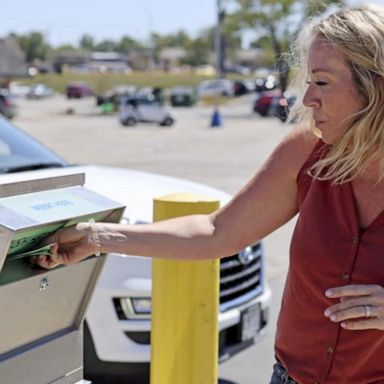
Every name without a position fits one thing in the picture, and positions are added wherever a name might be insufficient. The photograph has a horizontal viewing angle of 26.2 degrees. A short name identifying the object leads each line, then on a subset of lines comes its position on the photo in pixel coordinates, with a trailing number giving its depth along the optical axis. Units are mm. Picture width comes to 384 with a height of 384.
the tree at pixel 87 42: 184500
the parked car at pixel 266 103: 41531
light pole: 34706
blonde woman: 2113
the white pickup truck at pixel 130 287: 4031
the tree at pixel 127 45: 168250
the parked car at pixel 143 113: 35281
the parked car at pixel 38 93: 70062
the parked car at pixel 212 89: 60950
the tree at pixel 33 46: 128000
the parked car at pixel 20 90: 73625
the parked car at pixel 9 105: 34438
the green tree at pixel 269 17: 47719
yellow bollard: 3346
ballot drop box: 2111
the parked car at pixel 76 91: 68438
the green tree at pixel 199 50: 125125
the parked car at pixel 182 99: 54562
